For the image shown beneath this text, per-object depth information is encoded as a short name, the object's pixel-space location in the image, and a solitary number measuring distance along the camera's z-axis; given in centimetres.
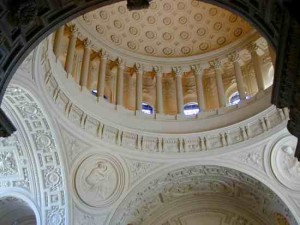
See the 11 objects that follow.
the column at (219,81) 2008
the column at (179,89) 2045
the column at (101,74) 1953
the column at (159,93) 2027
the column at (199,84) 2052
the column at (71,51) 1853
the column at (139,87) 2007
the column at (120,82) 1997
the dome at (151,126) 1675
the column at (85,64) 1912
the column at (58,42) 1772
